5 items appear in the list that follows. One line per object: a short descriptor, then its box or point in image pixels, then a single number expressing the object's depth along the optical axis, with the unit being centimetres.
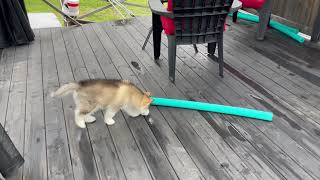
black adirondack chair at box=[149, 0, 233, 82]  275
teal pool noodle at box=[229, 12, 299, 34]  439
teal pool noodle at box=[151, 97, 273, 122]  250
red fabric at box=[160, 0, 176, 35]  288
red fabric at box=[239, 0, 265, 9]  404
